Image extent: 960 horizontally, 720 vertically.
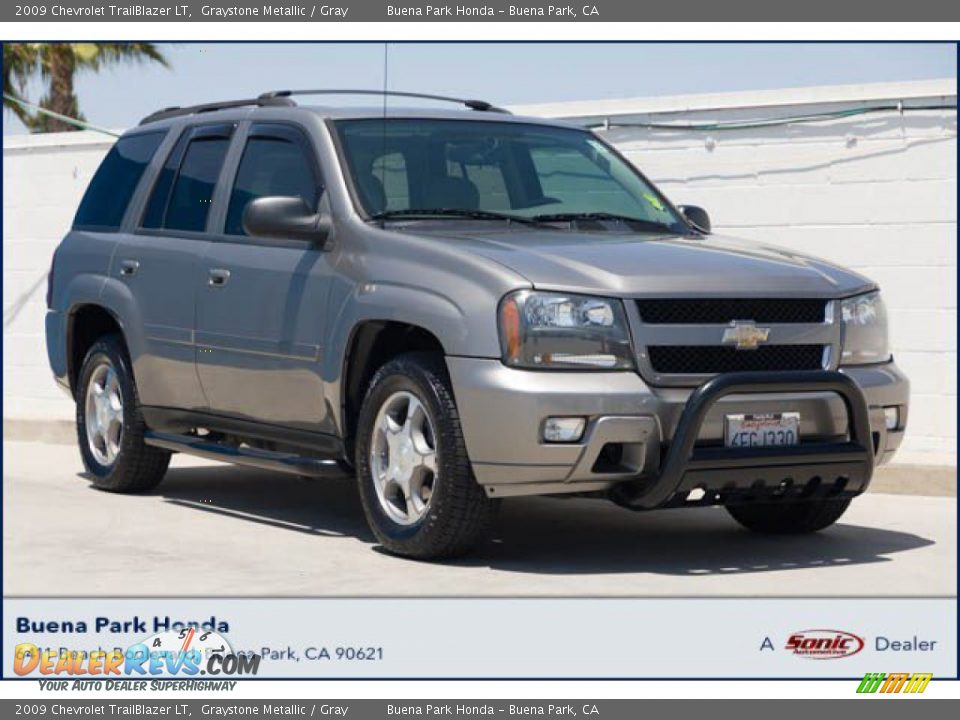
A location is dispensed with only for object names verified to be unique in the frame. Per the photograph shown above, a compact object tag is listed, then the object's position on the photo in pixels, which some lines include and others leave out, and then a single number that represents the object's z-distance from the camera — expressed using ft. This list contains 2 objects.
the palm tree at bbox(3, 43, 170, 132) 99.94
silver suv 23.48
